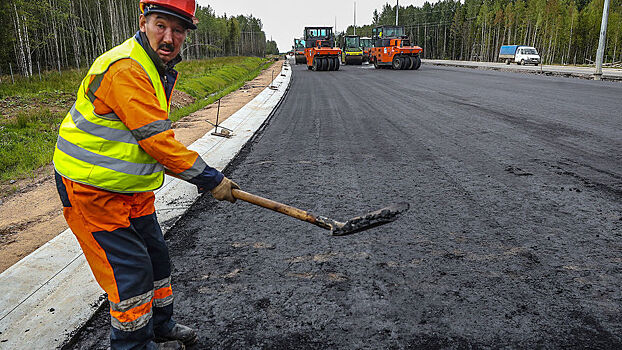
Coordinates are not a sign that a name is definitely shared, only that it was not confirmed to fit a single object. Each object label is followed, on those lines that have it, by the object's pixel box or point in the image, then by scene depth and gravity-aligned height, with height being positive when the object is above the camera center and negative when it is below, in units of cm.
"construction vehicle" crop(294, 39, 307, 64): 4269 +160
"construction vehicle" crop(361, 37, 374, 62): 4272 +208
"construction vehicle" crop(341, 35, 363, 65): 3972 +162
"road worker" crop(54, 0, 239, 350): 194 -40
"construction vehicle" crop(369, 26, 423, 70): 2870 +106
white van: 4144 +89
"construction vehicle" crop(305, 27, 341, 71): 2912 +88
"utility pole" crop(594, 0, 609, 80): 2105 +80
